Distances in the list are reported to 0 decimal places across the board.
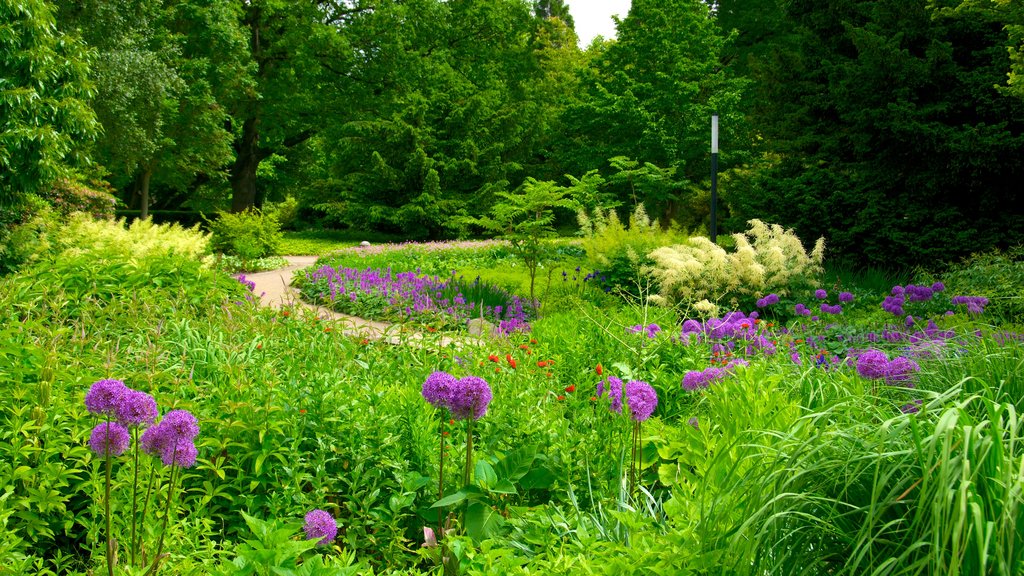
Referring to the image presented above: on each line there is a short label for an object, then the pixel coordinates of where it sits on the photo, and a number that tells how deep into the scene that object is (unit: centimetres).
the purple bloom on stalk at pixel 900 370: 274
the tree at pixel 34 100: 788
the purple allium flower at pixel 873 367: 262
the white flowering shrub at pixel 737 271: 763
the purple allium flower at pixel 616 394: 243
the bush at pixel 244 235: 1598
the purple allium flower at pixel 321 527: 187
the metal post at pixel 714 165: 937
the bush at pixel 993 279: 679
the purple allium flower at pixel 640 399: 214
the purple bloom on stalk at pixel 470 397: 198
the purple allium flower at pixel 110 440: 171
